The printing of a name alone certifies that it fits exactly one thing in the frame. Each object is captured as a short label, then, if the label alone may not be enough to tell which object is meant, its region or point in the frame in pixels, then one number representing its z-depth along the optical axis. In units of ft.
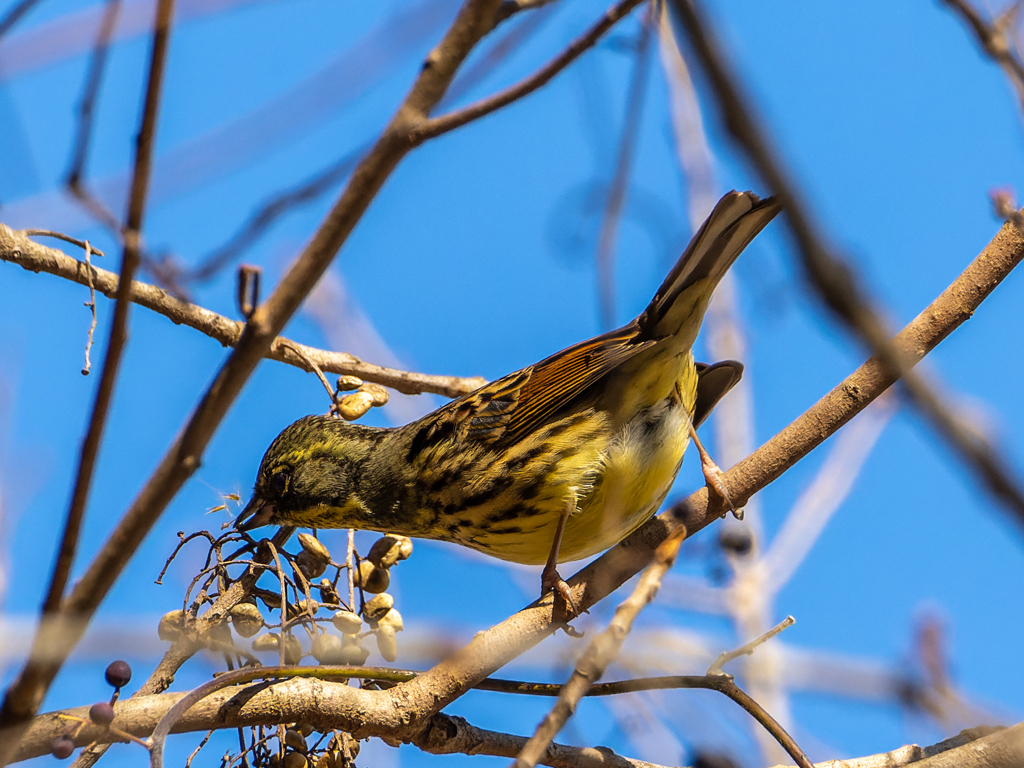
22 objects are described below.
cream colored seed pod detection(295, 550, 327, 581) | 24.63
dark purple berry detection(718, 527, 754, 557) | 23.02
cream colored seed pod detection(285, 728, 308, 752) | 19.88
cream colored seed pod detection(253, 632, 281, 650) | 21.36
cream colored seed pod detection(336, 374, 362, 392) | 29.66
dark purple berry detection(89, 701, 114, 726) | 14.99
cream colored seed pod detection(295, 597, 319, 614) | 20.84
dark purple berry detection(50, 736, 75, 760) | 14.70
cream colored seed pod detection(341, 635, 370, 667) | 20.33
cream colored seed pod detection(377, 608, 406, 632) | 23.21
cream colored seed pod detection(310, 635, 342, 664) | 19.85
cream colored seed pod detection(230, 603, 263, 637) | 21.08
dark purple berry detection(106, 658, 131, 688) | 15.69
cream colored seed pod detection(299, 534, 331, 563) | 24.36
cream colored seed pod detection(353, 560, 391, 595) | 25.02
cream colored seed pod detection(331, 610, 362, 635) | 21.48
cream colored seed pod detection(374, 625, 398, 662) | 21.97
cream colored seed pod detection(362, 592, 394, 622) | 23.30
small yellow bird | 28.50
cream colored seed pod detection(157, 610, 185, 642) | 20.31
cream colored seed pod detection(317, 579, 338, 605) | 23.54
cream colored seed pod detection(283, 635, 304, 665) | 20.26
